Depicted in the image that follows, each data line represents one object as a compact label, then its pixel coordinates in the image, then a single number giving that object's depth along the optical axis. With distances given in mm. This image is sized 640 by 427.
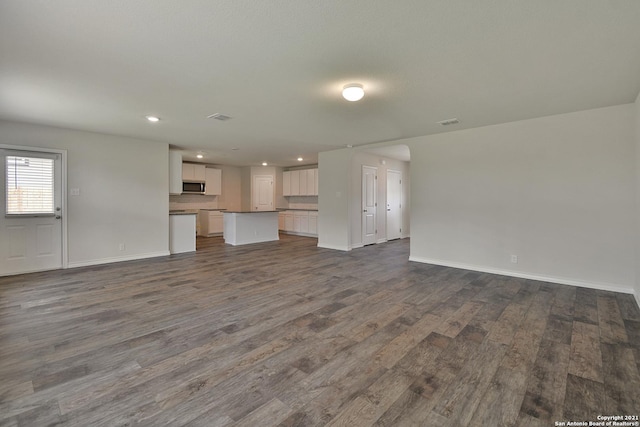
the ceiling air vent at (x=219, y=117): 4281
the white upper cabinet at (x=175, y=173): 6879
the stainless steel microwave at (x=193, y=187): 8992
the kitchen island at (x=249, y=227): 7922
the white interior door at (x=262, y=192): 10602
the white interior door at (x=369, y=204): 7406
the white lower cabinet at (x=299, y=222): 9695
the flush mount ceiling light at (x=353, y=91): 3039
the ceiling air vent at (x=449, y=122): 4516
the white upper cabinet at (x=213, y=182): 9555
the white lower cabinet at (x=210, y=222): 9484
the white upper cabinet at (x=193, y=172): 8906
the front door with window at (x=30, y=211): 4629
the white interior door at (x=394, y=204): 8438
